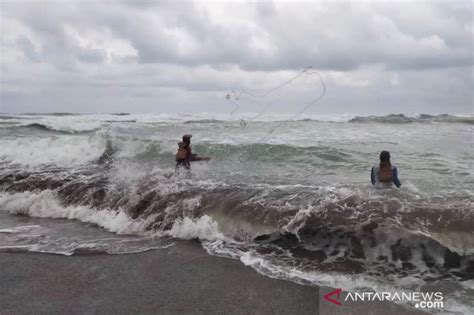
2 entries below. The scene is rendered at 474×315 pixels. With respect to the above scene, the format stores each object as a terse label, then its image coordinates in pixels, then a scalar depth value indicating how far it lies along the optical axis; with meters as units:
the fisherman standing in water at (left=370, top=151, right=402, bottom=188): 8.34
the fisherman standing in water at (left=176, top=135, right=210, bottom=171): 10.29
